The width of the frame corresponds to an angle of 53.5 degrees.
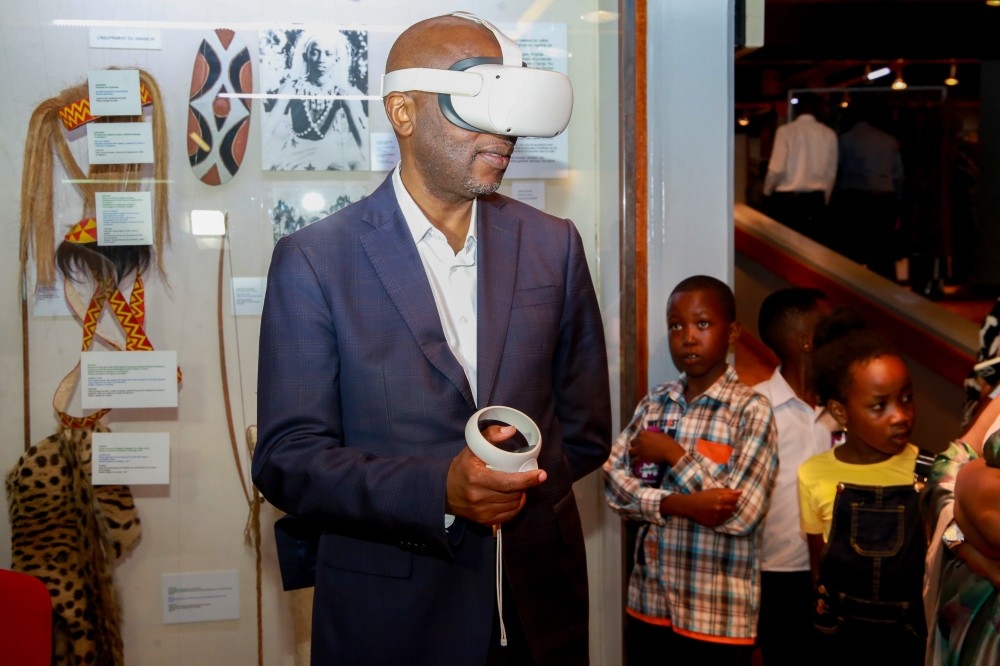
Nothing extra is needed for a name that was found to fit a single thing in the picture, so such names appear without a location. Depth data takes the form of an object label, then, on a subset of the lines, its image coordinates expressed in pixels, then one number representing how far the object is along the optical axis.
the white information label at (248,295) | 2.99
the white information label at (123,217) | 2.92
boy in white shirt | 2.91
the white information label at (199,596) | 3.01
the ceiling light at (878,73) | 9.82
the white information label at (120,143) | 2.90
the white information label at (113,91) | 2.88
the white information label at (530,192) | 3.12
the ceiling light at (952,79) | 9.84
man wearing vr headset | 1.67
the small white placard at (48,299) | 2.93
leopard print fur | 2.83
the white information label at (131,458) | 2.97
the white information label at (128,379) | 2.94
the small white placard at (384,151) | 3.01
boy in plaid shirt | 2.54
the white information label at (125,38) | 2.87
